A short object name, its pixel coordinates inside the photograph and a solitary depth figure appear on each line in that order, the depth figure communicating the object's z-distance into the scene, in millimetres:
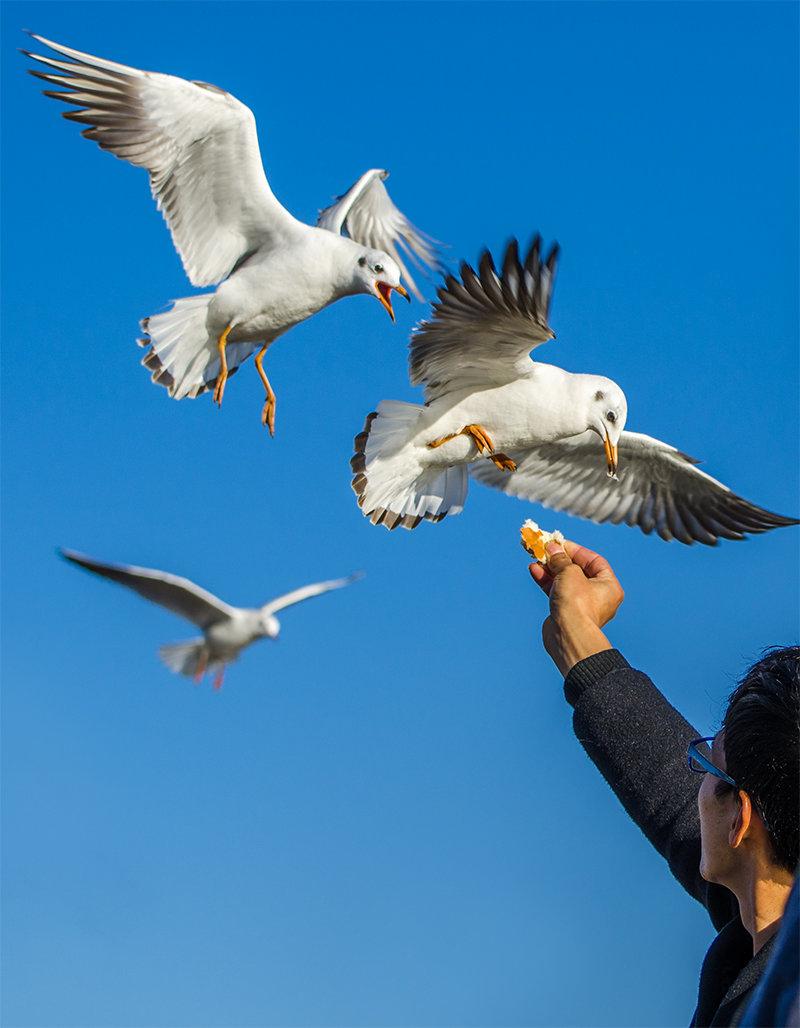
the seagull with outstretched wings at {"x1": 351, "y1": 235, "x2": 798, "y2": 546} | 4301
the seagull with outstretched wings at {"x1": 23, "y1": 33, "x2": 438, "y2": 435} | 4184
